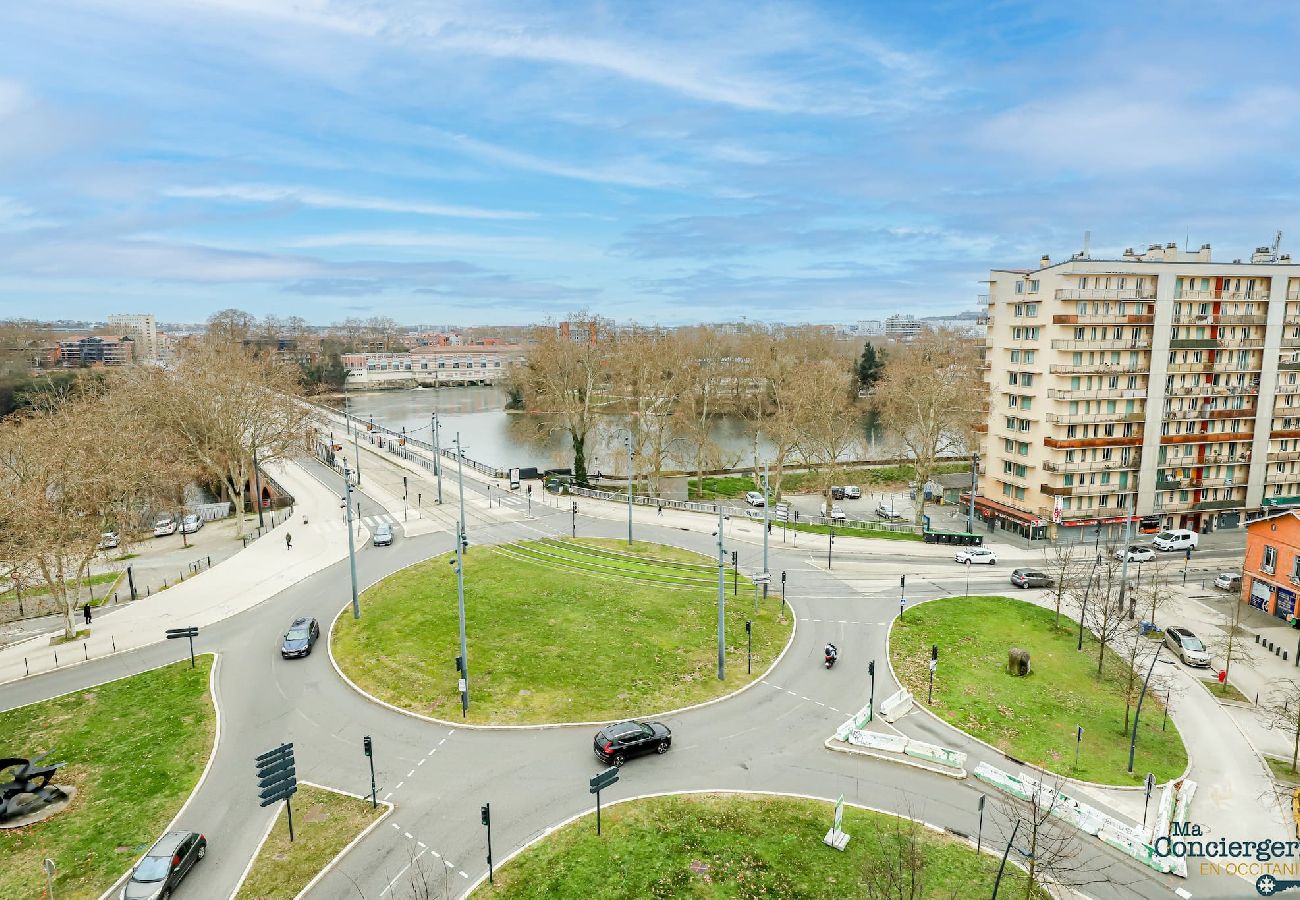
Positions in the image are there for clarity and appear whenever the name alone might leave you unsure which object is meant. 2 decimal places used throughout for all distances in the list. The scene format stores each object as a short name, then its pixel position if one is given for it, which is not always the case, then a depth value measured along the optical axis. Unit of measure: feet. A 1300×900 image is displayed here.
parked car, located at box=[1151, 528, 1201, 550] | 166.09
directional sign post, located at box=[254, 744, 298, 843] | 59.36
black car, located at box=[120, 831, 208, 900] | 55.16
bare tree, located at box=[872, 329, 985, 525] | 192.24
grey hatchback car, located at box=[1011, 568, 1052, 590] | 138.62
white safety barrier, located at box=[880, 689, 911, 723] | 87.81
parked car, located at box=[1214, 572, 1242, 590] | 140.76
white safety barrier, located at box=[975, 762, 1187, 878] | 64.13
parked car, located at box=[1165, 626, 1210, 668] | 108.99
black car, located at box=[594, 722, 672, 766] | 74.54
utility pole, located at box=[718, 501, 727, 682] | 90.43
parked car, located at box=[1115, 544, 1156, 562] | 156.97
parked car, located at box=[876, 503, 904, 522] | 196.44
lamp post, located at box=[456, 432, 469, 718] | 83.15
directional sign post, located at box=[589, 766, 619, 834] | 60.90
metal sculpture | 67.31
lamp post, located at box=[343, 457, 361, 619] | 107.58
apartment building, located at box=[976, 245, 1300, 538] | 171.53
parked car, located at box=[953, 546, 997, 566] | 153.58
